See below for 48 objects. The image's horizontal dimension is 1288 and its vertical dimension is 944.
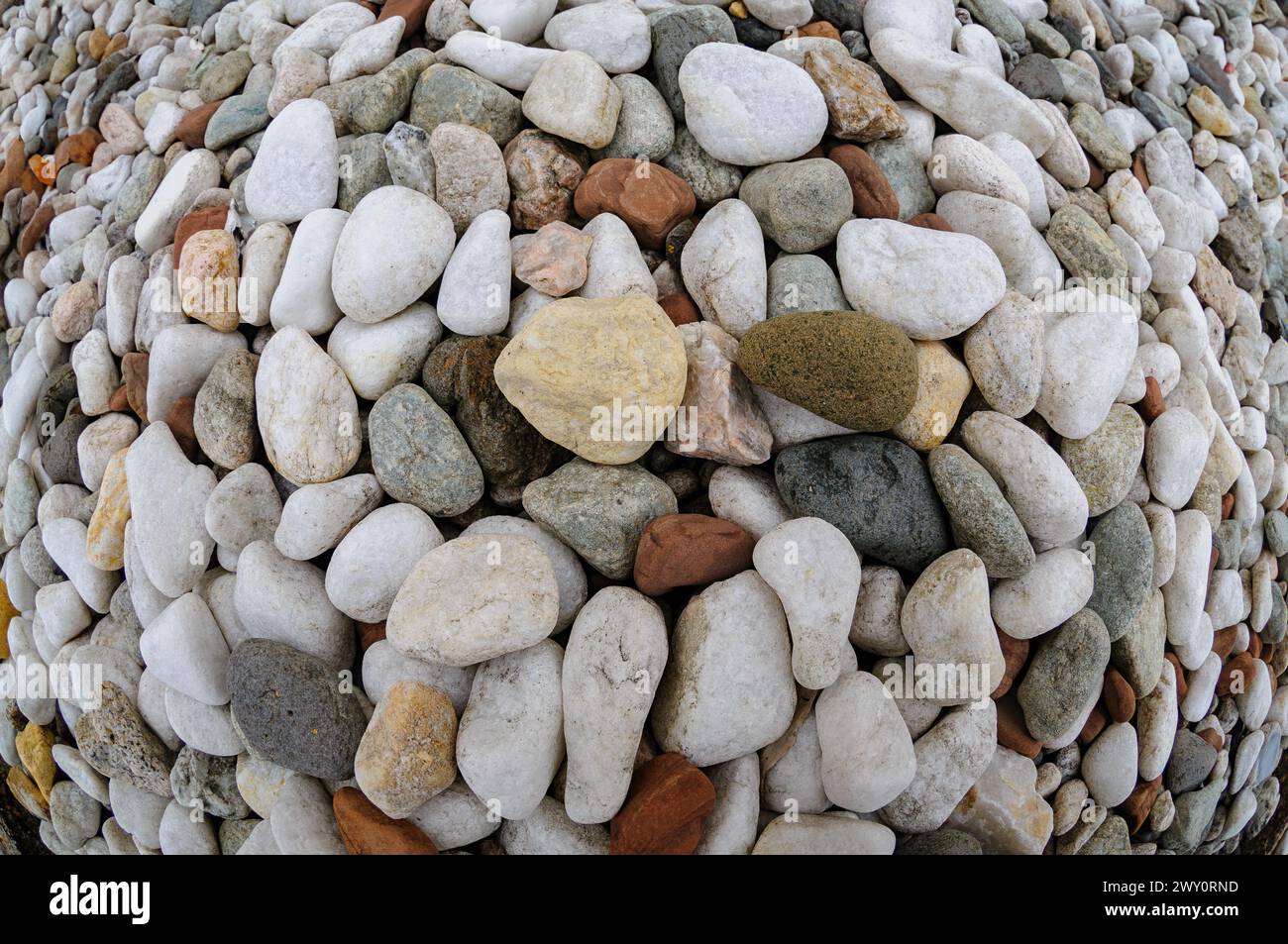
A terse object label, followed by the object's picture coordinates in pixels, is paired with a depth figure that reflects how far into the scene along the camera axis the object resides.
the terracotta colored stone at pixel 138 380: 0.42
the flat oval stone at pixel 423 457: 0.37
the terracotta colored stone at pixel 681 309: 0.39
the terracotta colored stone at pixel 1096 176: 0.48
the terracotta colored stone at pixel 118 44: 0.56
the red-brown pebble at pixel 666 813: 0.34
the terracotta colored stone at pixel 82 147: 0.53
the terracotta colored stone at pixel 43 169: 0.54
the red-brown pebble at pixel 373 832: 0.34
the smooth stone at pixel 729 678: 0.35
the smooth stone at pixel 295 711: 0.35
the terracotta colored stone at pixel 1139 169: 0.50
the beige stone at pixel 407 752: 0.34
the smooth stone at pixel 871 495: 0.36
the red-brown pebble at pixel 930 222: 0.41
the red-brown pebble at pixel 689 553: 0.35
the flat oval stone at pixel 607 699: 0.34
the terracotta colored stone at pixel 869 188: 0.41
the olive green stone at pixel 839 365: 0.35
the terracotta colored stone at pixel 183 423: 0.41
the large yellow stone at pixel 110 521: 0.41
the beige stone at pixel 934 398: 0.38
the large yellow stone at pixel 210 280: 0.41
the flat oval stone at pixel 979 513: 0.36
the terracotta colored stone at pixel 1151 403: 0.42
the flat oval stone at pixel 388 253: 0.38
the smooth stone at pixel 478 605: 0.34
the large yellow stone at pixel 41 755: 0.44
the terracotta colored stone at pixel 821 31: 0.45
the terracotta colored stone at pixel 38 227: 0.52
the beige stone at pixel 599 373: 0.35
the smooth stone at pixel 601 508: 0.36
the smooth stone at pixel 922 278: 0.38
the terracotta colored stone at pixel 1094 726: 0.40
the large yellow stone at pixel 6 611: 0.46
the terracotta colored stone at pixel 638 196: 0.40
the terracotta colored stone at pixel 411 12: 0.46
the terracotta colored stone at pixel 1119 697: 0.40
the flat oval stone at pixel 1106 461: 0.40
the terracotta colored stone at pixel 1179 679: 0.43
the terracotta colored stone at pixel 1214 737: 0.46
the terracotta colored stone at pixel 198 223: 0.42
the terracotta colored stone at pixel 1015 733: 0.39
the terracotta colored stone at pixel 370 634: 0.38
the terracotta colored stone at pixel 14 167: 0.55
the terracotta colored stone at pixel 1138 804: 0.42
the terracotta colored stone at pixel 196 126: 0.46
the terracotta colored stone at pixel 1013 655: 0.39
